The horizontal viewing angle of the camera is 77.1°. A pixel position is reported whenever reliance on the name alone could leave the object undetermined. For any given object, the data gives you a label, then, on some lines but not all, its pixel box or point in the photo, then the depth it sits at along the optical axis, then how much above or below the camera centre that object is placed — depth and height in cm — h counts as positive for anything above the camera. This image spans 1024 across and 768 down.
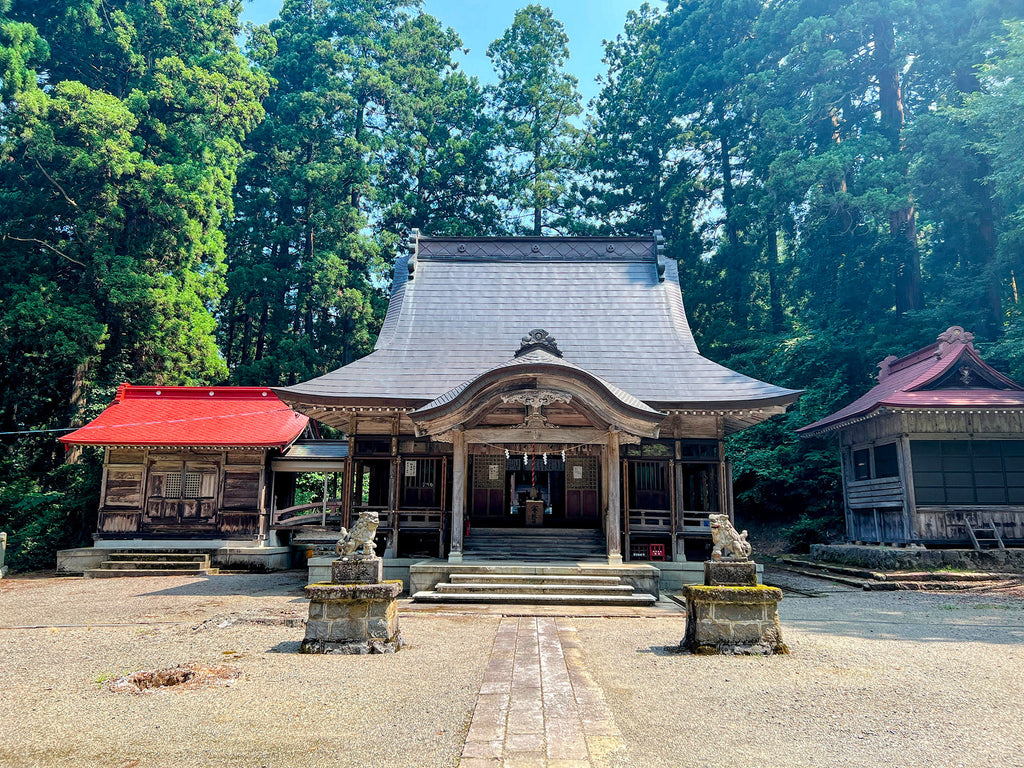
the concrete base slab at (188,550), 1611 -150
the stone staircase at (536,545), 1235 -99
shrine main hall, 1177 +169
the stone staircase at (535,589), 1024 -152
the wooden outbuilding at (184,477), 1673 +43
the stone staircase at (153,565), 1556 -175
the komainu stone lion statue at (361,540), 710 -50
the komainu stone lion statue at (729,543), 690 -48
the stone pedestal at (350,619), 668 -128
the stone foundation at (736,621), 652 -125
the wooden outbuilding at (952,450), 1416 +112
